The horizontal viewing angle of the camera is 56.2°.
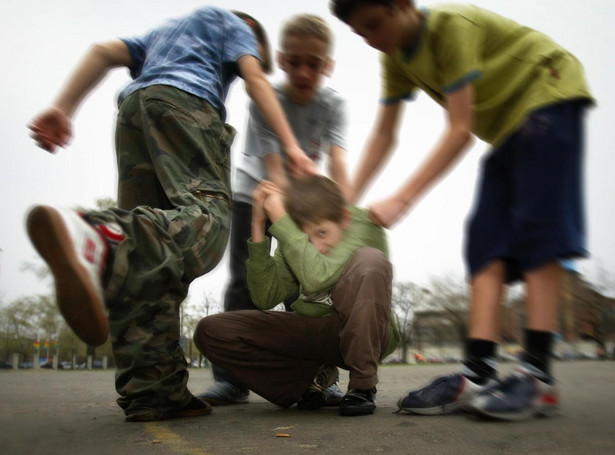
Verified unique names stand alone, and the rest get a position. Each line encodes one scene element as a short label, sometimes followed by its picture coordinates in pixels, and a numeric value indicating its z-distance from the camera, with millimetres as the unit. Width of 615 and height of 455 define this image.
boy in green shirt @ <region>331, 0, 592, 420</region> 2146
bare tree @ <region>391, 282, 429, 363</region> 42850
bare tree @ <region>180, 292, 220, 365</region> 27594
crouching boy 2262
